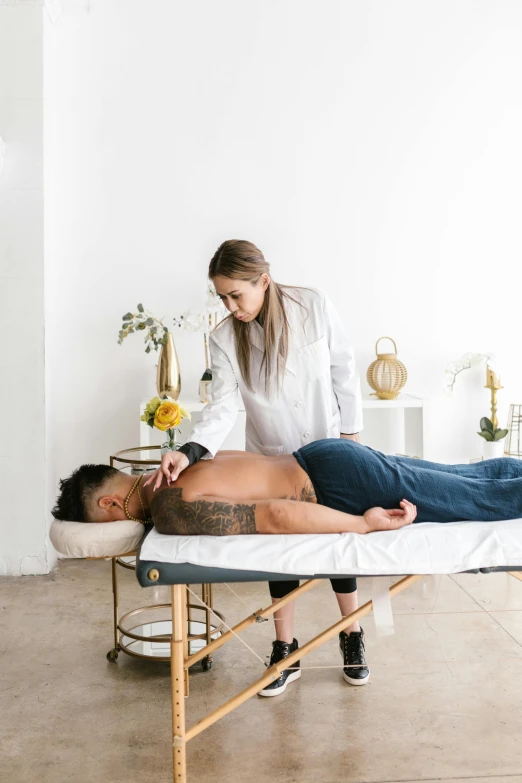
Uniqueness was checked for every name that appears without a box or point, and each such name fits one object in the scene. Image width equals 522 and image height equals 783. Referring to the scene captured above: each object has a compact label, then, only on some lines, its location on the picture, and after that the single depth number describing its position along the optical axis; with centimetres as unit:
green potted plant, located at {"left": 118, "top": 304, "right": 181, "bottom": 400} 325
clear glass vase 258
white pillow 170
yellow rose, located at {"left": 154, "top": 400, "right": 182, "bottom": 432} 238
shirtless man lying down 168
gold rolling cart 229
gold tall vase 329
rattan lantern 344
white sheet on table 156
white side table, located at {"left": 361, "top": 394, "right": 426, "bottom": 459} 367
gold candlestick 358
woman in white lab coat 198
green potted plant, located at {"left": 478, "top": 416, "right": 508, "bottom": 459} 356
